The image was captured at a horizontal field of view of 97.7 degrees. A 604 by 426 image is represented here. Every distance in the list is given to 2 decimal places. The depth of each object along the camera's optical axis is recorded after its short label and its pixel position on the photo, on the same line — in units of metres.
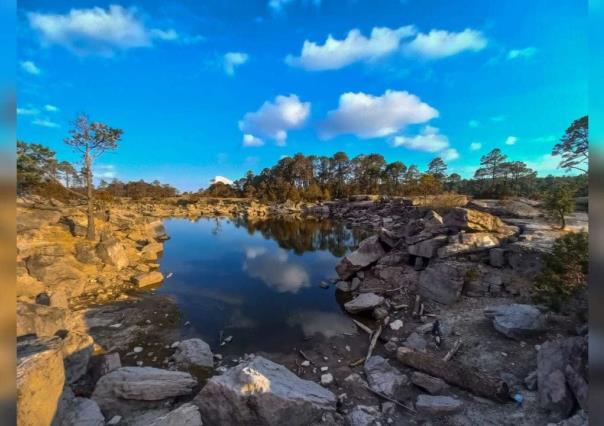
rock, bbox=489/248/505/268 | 9.53
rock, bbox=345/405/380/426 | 4.46
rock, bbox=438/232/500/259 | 10.17
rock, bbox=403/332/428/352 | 6.86
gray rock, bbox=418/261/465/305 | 8.88
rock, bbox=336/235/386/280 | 12.43
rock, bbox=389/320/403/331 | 8.00
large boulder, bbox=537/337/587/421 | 4.07
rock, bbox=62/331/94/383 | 5.03
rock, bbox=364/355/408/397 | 5.32
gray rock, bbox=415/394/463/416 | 4.55
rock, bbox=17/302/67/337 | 5.75
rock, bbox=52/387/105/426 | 3.69
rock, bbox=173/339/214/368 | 6.19
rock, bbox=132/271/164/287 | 11.06
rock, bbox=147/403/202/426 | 3.87
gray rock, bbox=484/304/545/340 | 6.27
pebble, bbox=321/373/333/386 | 5.79
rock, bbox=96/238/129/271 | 12.30
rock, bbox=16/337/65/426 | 3.00
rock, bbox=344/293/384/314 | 9.24
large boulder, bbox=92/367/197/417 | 4.57
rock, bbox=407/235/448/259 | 10.93
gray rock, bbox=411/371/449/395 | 5.15
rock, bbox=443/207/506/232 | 11.27
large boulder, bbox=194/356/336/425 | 4.19
